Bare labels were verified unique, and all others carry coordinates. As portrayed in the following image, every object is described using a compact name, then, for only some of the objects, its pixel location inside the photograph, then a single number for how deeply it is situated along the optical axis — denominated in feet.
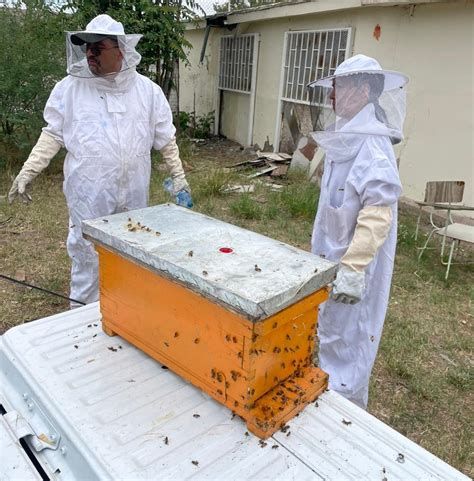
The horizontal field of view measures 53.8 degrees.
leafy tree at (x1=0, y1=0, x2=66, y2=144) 20.79
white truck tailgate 3.74
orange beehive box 3.89
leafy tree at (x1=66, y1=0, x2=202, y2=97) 25.41
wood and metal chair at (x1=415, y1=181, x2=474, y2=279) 15.55
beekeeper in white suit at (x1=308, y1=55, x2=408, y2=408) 6.35
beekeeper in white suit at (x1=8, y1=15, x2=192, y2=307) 8.84
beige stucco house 18.69
